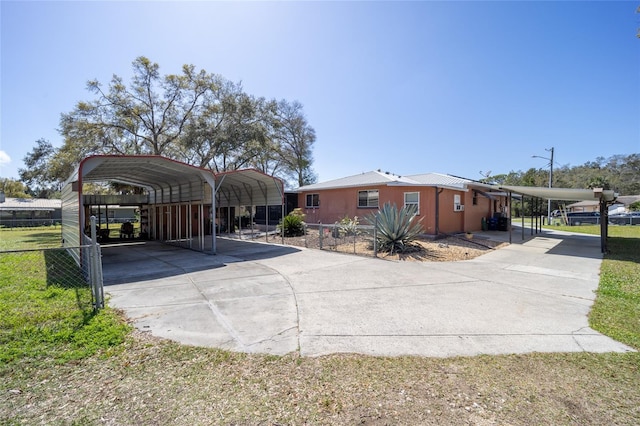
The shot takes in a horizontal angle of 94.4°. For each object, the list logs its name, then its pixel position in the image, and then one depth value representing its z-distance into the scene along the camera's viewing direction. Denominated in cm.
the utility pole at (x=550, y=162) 2668
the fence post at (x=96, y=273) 476
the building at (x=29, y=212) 3231
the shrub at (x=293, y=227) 1579
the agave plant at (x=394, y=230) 1062
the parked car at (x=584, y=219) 2783
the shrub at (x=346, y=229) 1320
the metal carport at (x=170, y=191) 901
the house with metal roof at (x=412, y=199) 1428
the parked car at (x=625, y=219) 2672
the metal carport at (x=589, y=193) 1079
